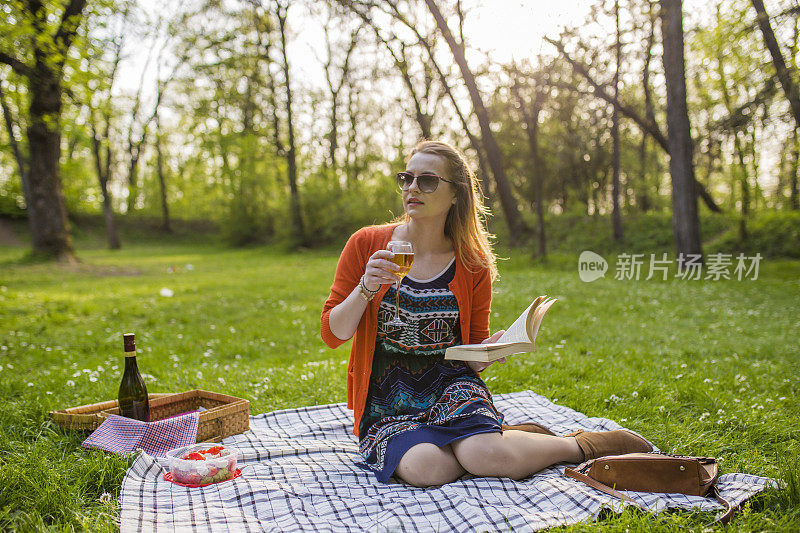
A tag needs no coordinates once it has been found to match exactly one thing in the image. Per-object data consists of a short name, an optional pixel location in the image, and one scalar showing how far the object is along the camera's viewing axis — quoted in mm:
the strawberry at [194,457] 3143
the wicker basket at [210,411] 3652
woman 2980
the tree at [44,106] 8859
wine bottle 3691
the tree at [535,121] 12773
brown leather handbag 2805
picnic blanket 2566
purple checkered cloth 3367
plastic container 2994
